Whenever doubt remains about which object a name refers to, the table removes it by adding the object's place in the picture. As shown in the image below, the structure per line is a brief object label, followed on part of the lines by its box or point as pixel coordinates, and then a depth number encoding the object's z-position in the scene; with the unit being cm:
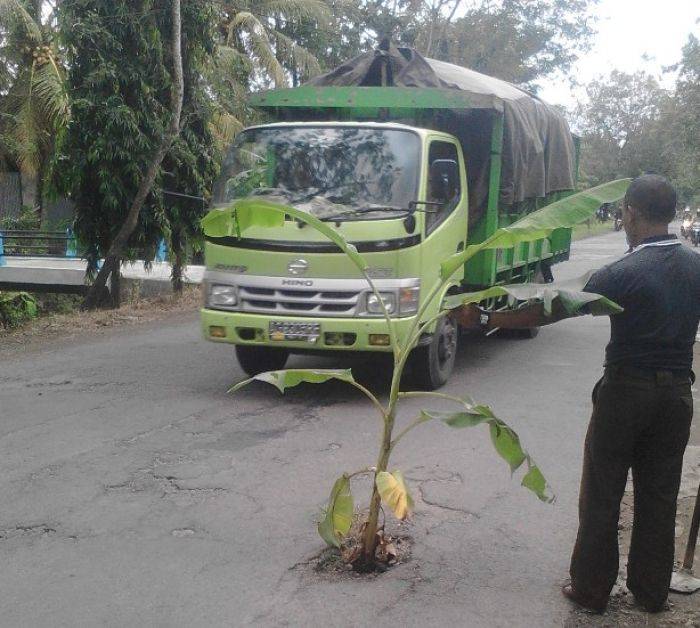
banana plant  342
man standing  334
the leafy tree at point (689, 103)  3412
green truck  662
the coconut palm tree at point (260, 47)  1855
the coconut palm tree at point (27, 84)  1792
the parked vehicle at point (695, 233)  3478
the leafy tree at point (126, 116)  1151
